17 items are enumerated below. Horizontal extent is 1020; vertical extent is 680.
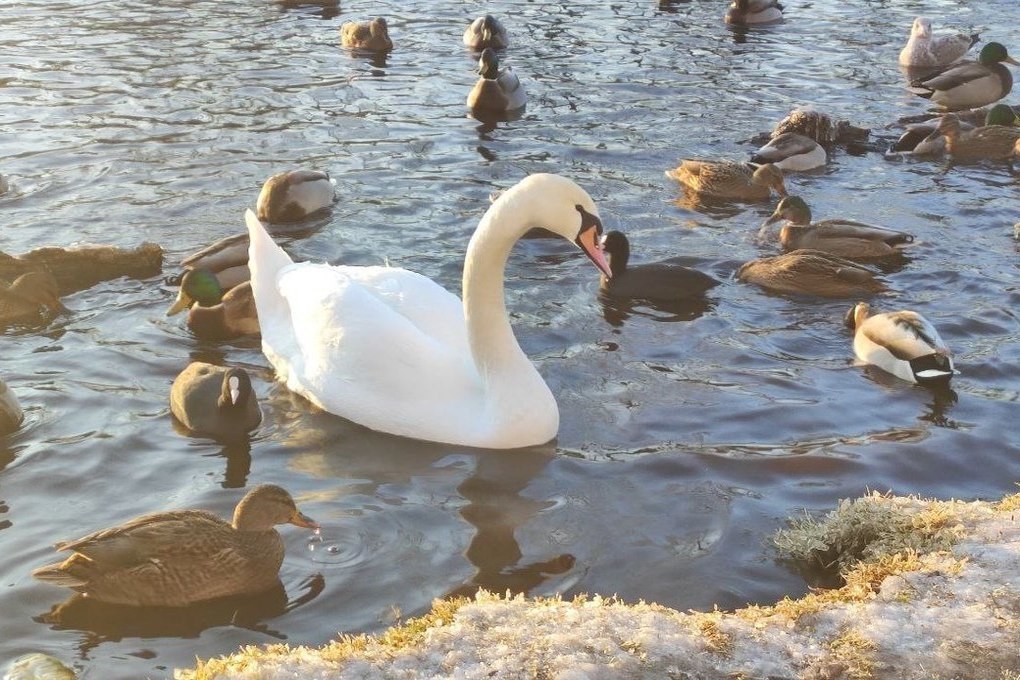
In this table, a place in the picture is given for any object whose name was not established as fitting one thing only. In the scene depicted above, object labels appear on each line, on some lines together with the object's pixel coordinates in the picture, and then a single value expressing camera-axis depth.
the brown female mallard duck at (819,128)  14.41
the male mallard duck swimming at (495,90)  15.90
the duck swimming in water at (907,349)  9.01
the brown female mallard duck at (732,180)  13.12
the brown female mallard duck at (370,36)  18.70
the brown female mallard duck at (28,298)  10.02
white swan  7.84
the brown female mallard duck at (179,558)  6.26
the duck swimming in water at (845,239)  11.45
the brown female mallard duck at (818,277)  10.84
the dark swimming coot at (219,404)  8.22
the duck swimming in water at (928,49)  18.58
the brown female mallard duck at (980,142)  14.55
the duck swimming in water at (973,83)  17.31
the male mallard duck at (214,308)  9.95
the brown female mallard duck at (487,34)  18.61
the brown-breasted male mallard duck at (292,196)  12.22
